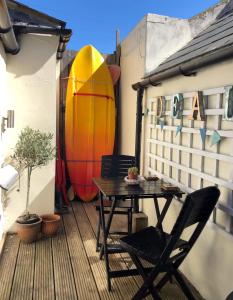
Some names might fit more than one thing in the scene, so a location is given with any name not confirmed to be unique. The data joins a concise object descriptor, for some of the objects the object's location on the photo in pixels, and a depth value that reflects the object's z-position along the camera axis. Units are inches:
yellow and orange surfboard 173.9
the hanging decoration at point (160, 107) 117.9
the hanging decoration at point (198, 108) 87.5
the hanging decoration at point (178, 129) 101.7
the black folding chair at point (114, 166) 126.8
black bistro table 89.2
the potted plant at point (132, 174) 106.1
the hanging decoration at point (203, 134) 86.2
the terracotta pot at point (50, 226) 123.6
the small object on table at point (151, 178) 111.6
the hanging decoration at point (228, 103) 74.1
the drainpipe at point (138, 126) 144.6
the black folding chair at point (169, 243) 65.8
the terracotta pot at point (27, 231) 116.9
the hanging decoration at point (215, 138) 79.0
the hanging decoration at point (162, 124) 118.4
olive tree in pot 117.0
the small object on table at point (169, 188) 94.5
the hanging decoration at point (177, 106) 101.6
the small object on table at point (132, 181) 103.8
